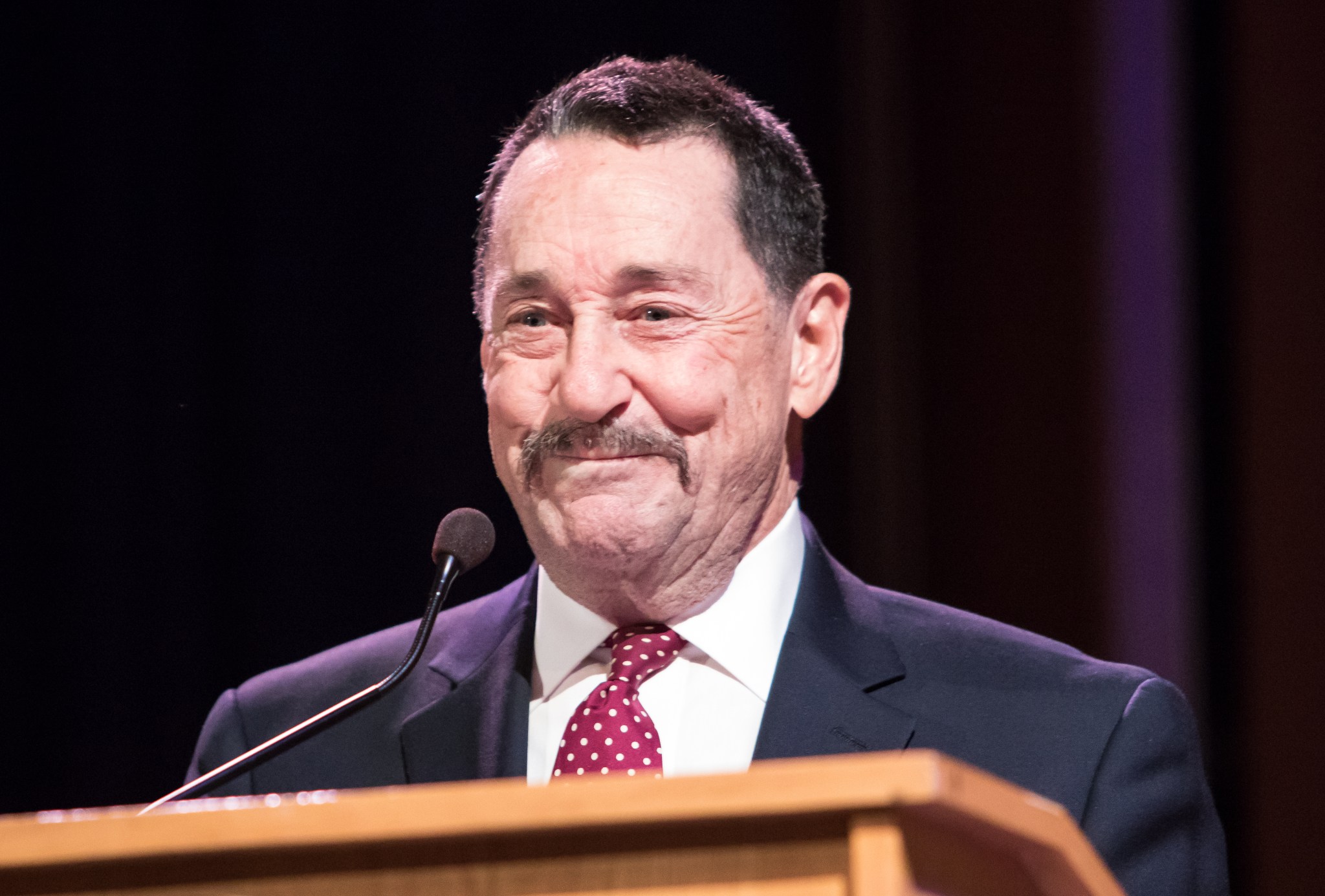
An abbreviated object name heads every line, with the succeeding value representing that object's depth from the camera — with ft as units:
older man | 13.52
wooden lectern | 11.30
